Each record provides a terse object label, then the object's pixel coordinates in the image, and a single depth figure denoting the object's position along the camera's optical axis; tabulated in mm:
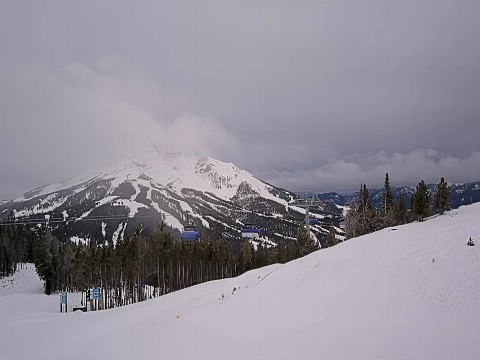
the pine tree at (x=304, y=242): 67875
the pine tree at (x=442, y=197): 50500
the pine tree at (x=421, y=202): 50719
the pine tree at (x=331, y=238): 83462
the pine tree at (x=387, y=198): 62088
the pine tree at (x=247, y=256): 73750
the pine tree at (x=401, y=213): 59625
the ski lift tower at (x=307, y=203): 65125
